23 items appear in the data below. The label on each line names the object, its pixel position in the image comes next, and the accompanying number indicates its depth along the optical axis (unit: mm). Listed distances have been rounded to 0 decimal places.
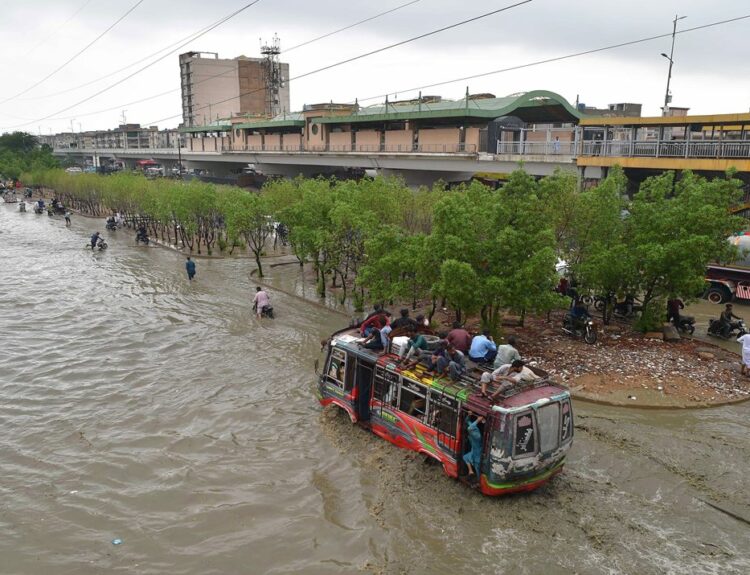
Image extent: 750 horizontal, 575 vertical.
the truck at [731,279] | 22203
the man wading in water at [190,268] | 29366
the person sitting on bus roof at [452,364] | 10203
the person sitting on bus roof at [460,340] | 12211
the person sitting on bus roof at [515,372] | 10047
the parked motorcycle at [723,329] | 18406
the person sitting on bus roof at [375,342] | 12203
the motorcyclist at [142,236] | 43125
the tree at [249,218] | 29344
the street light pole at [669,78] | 40856
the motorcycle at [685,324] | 18844
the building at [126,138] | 145875
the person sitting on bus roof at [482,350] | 11656
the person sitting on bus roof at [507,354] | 10859
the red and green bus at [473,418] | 9195
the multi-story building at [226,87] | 142625
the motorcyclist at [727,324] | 18438
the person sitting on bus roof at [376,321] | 13469
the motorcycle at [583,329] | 17484
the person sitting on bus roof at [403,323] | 12828
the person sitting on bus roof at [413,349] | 11072
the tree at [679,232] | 15945
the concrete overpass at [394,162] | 32062
